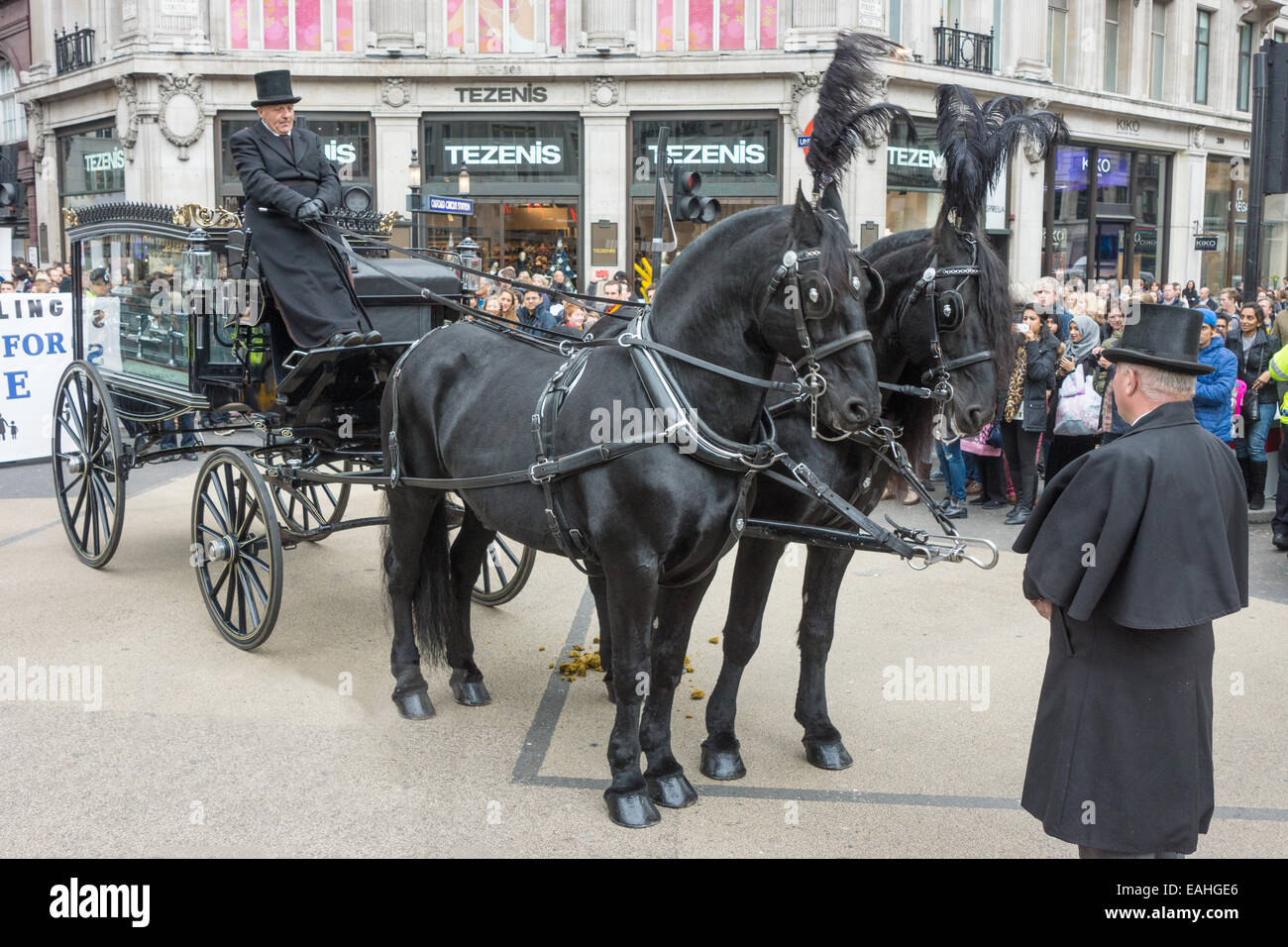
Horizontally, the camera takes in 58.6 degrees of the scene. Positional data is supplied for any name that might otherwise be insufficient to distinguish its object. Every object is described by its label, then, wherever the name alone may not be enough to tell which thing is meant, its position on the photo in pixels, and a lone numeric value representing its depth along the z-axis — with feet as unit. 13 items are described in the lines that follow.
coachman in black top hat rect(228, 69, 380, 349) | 20.08
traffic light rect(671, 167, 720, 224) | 40.91
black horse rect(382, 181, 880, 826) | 13.15
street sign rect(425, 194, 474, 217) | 40.96
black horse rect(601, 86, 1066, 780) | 15.98
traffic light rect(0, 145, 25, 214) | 39.96
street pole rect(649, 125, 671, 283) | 42.35
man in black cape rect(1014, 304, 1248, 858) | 10.25
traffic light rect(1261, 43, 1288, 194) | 31.50
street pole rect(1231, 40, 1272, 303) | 31.76
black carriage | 20.99
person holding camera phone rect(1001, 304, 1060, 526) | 33.83
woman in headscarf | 33.06
